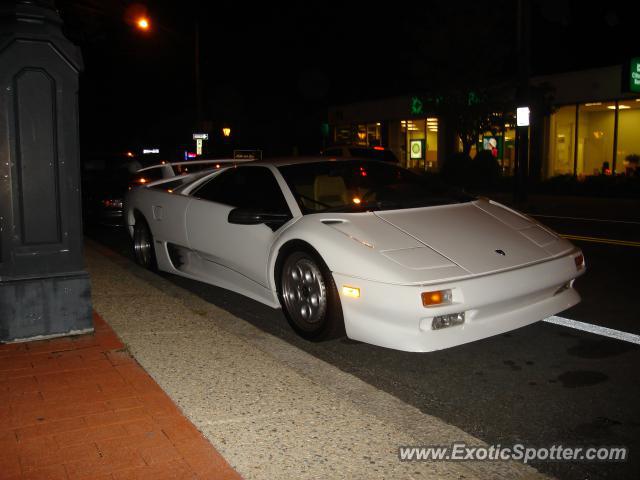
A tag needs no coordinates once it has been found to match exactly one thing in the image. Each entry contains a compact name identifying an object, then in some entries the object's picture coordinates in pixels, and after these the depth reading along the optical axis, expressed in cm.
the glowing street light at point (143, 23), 1736
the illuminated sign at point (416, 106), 2825
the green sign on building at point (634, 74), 1754
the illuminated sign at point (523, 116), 1634
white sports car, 402
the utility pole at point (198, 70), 2241
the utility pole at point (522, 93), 1622
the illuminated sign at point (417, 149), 3020
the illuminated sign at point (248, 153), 1881
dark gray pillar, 419
